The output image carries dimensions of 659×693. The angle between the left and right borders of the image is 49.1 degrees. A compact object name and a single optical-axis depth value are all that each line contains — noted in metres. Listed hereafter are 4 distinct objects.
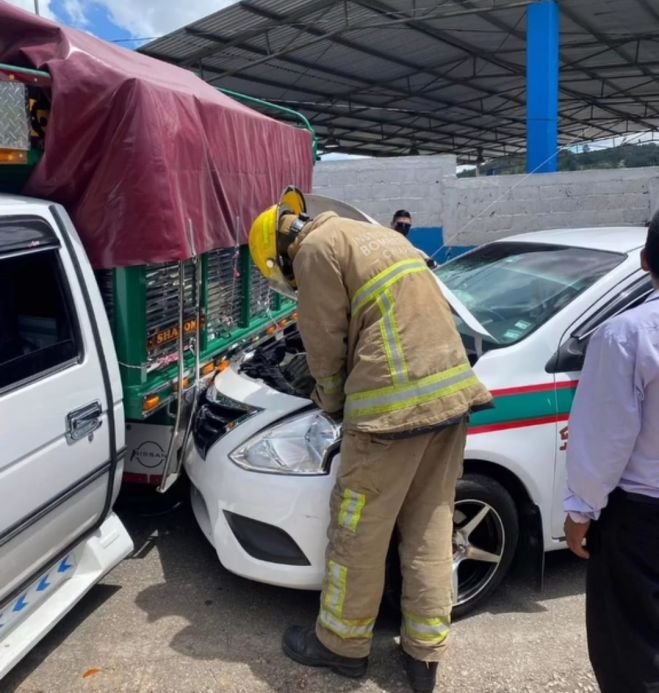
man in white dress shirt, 1.88
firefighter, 2.61
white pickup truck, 2.48
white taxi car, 2.93
